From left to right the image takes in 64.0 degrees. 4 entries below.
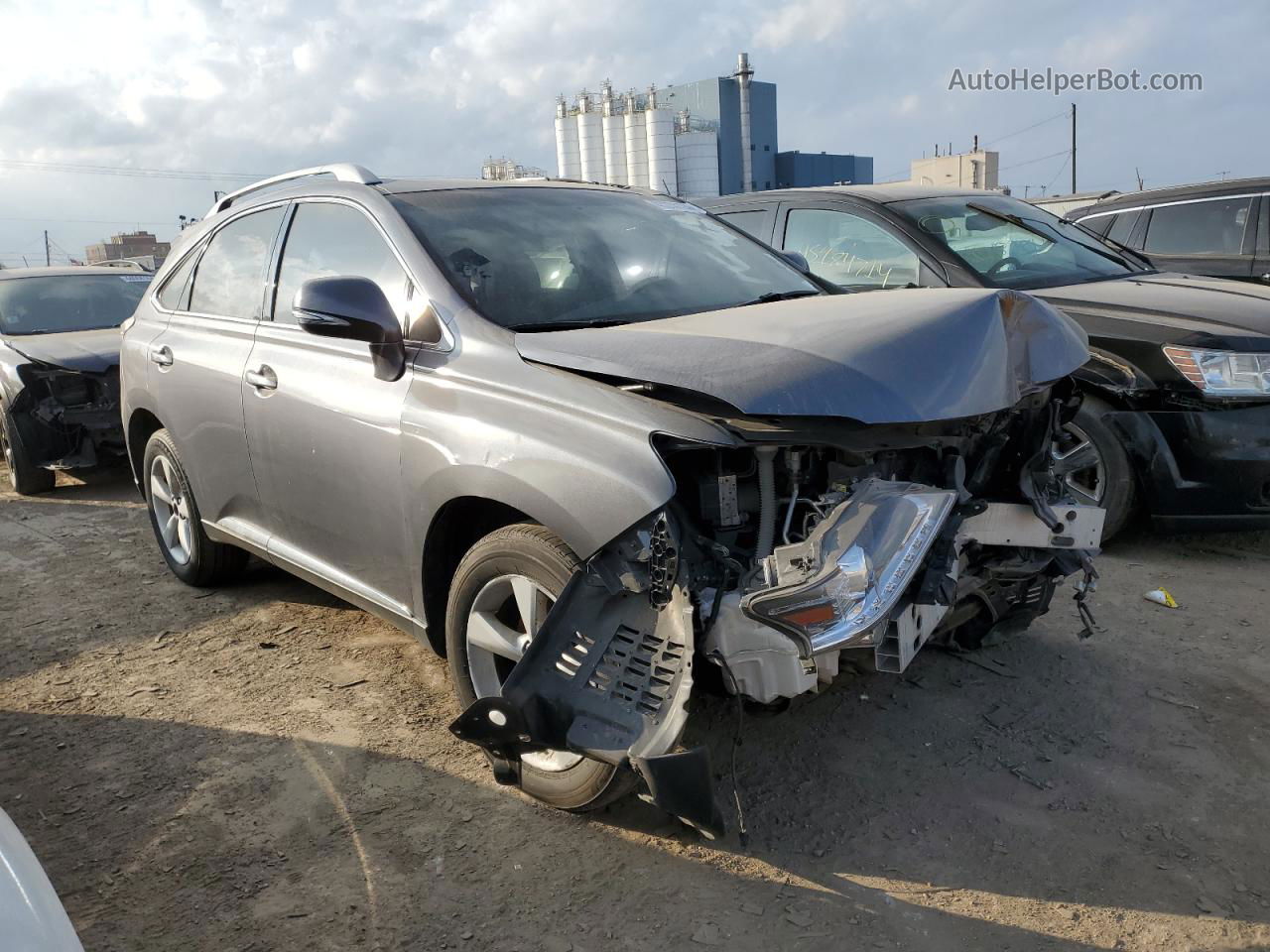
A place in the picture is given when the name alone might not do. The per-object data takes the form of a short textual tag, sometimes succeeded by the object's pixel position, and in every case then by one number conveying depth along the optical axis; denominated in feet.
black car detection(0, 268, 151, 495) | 24.12
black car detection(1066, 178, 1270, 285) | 24.44
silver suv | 8.05
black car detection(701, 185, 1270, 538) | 14.89
